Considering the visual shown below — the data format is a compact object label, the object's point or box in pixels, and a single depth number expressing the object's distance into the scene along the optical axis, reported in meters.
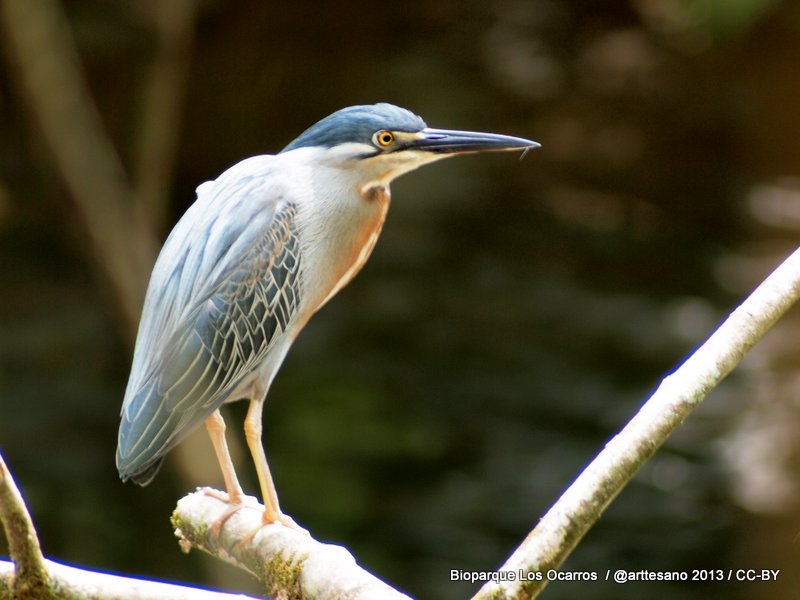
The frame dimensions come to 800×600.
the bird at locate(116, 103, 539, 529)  7.39
